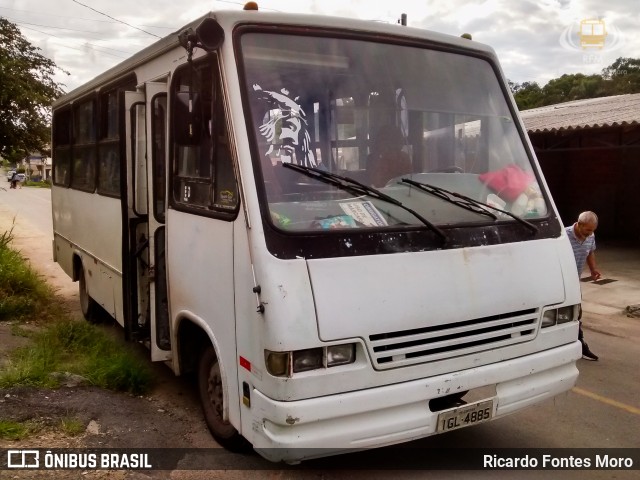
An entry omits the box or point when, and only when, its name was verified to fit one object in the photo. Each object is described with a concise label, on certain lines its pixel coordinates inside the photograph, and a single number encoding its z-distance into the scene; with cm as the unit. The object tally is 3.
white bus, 306
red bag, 392
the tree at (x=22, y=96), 1213
